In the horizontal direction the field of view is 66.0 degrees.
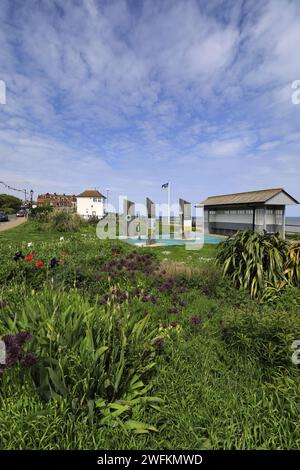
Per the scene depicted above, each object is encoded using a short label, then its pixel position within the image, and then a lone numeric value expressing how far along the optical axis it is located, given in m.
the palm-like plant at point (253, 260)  4.71
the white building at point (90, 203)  68.31
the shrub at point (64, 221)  19.09
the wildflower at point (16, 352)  1.62
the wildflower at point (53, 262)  4.21
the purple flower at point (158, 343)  2.48
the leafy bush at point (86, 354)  1.76
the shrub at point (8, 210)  67.75
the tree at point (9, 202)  77.54
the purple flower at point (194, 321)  3.14
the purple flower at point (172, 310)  3.54
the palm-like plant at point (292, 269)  4.64
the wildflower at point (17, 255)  4.55
